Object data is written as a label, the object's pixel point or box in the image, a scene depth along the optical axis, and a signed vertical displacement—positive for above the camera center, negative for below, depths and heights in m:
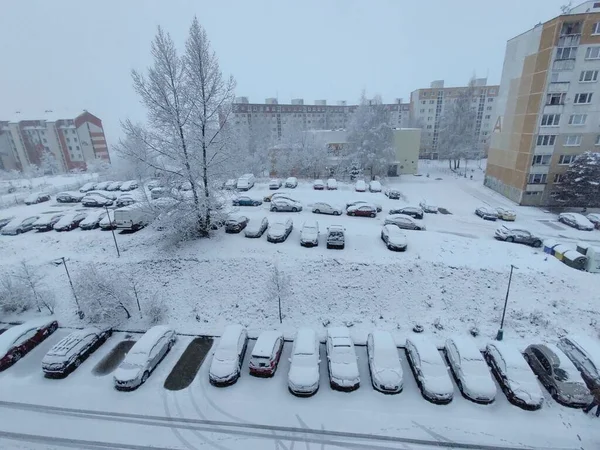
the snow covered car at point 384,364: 11.58 -8.99
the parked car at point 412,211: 27.27 -7.55
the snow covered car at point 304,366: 11.55 -9.00
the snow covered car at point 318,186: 35.84 -6.70
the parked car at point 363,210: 27.36 -7.30
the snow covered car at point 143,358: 12.03 -8.93
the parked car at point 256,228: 22.19 -7.00
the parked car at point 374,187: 35.38 -6.98
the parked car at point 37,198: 34.16 -6.59
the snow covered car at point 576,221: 25.66 -8.58
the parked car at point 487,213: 27.89 -8.21
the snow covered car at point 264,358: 12.41 -8.93
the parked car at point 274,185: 35.81 -6.41
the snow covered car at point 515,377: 10.91 -9.20
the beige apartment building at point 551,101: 28.73 +1.47
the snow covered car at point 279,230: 21.45 -7.04
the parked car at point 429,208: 29.38 -7.90
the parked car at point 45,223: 25.77 -6.98
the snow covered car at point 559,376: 11.01 -9.25
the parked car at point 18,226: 25.27 -7.07
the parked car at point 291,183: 36.91 -6.47
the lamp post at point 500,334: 14.58 -9.75
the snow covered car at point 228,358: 12.14 -8.96
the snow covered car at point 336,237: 20.72 -7.31
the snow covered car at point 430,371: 11.15 -9.09
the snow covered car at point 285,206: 27.91 -6.82
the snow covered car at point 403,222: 24.47 -7.62
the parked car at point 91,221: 25.48 -6.89
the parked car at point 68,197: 33.97 -6.55
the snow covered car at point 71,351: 12.72 -8.98
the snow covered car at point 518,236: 22.45 -8.31
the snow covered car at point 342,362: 11.71 -8.99
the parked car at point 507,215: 27.94 -8.35
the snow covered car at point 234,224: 22.89 -6.80
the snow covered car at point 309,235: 20.94 -7.20
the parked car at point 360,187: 34.94 -6.84
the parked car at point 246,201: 30.02 -6.78
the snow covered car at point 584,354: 11.69 -9.29
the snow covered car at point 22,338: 13.54 -9.00
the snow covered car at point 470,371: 11.09 -9.11
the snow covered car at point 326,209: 27.66 -7.15
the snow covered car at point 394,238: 20.38 -7.47
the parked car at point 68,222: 25.49 -6.94
